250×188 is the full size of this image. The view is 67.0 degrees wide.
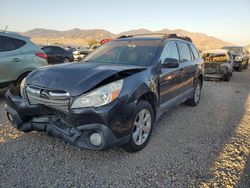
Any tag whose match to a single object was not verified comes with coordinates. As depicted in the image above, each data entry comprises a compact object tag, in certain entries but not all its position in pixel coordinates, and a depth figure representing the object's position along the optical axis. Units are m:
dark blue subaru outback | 2.30
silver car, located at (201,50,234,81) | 8.68
